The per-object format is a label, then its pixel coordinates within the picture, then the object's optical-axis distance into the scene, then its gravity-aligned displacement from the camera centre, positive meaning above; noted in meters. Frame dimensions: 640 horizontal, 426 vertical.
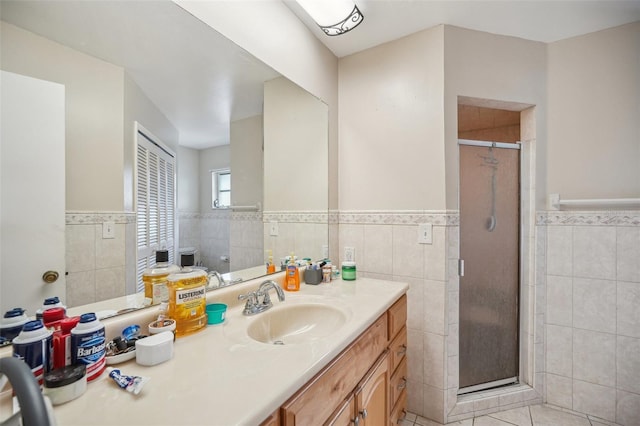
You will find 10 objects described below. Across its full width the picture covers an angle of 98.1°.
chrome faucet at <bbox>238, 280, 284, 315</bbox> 1.09 -0.36
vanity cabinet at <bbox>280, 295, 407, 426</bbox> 0.72 -0.59
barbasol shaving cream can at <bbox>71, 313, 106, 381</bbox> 0.62 -0.30
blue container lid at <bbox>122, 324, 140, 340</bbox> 0.77 -0.34
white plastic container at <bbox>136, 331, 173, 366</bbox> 0.70 -0.35
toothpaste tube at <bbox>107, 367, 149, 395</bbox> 0.59 -0.37
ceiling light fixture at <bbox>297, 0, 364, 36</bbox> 1.32 +0.97
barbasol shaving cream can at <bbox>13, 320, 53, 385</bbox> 0.57 -0.28
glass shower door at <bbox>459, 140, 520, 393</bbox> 1.80 -0.37
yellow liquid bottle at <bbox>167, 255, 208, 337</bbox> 0.87 -0.29
